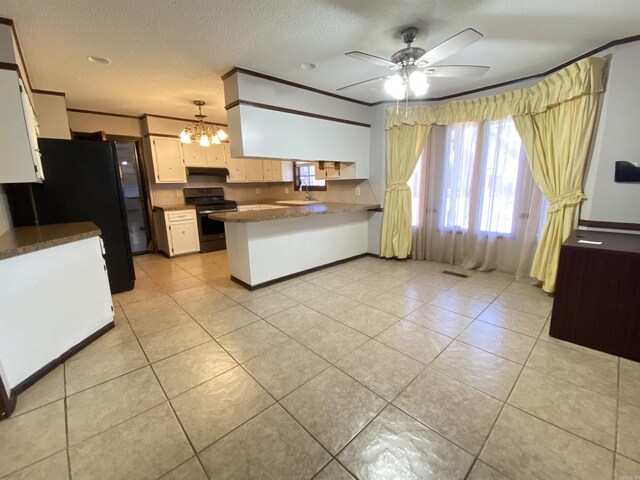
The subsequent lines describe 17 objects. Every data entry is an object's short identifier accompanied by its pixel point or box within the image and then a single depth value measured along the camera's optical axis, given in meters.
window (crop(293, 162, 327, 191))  5.54
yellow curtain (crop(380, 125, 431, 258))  4.03
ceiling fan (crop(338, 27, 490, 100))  2.02
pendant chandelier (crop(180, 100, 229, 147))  3.95
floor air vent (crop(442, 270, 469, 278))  3.72
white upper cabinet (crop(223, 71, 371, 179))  3.03
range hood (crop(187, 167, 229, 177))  5.21
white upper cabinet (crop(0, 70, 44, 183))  2.04
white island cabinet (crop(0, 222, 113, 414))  1.71
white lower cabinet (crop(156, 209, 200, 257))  4.81
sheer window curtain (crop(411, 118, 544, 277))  3.43
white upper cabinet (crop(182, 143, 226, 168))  5.13
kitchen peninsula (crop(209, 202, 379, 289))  3.30
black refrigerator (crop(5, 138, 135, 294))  2.80
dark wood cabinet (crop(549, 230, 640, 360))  1.96
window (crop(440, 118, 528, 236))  3.46
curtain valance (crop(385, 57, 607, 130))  2.54
